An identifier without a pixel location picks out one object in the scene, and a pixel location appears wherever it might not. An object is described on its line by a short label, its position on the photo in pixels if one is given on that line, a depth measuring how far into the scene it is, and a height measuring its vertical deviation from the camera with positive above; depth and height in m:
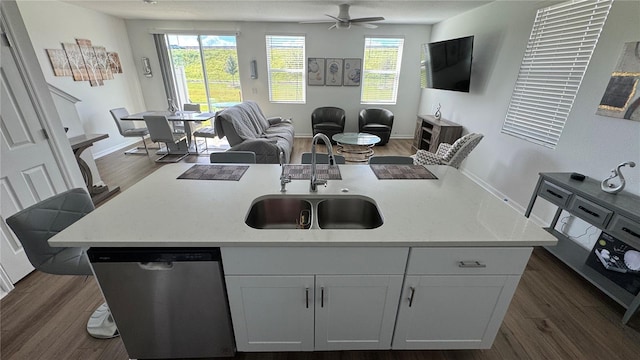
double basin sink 1.46 -0.72
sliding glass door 5.56 +0.28
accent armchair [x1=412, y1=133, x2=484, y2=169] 2.88 -0.73
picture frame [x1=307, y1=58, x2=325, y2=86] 5.62 +0.28
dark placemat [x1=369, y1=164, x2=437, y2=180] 1.71 -0.58
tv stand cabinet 4.19 -0.77
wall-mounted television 3.59 +0.34
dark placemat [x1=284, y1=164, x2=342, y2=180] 1.68 -0.58
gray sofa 3.53 -0.76
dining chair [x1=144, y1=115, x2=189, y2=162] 4.03 -0.75
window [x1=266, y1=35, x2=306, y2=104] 5.54 +0.33
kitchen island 1.07 -0.73
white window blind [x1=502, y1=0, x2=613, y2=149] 2.26 +0.20
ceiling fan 3.78 +0.92
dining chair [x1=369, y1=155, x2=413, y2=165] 2.08 -0.58
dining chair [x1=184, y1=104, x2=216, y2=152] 4.66 -0.88
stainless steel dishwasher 1.10 -0.98
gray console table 1.61 -0.84
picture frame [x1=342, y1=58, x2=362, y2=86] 5.63 +0.27
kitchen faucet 1.39 -0.51
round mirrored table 4.24 -1.19
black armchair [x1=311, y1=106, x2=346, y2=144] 5.59 -0.71
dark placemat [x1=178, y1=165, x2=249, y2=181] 1.66 -0.58
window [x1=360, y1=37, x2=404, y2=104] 5.57 +0.33
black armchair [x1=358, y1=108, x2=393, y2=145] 5.45 -0.80
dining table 4.29 -0.59
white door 1.77 -0.54
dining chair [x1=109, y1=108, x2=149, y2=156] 4.54 -0.82
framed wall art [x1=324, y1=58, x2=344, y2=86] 5.62 +0.27
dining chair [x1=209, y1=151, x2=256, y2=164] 2.13 -0.60
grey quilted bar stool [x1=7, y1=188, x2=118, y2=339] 1.30 -0.77
